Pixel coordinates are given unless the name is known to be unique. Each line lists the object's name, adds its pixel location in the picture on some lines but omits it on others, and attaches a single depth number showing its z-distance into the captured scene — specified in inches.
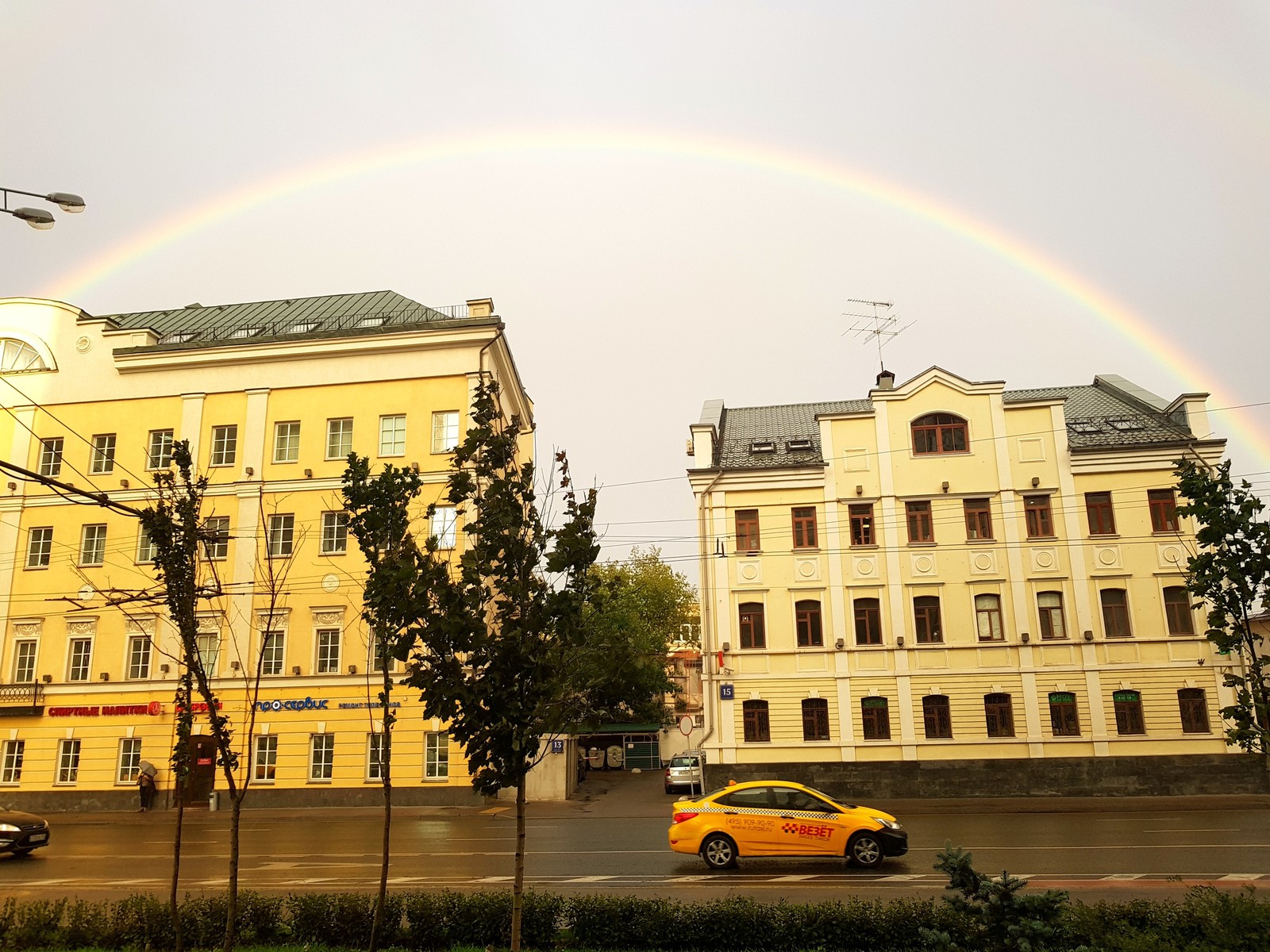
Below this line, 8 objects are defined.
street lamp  371.2
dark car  818.8
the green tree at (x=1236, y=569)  414.9
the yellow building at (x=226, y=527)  1331.2
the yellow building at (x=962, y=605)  1269.7
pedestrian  1290.6
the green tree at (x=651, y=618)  2201.0
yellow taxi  676.7
